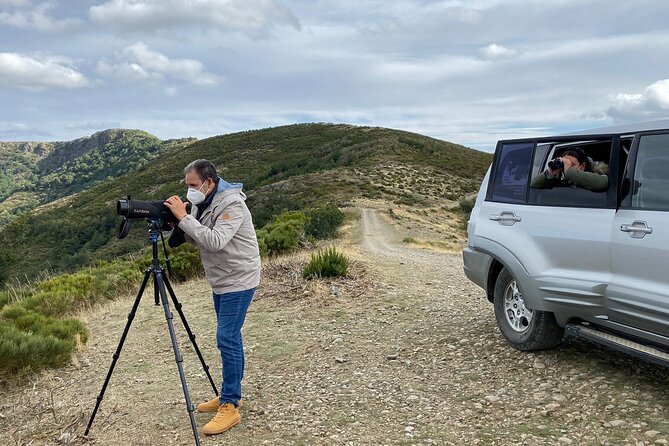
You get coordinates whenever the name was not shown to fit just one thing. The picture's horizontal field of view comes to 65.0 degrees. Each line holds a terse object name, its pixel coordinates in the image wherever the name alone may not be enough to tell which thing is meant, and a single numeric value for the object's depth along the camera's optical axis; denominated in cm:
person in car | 396
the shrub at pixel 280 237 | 1362
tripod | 375
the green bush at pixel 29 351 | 571
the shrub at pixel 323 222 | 2090
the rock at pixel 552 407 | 388
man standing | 379
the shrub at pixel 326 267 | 895
